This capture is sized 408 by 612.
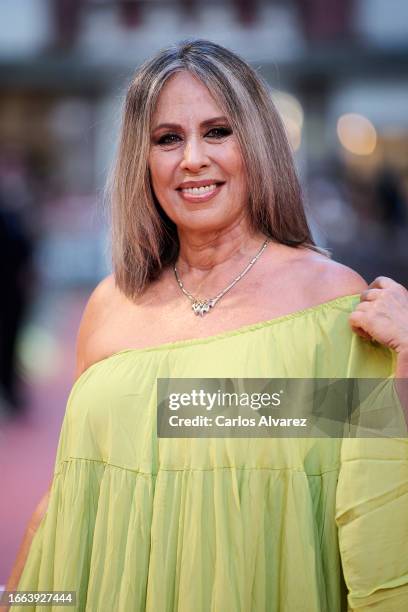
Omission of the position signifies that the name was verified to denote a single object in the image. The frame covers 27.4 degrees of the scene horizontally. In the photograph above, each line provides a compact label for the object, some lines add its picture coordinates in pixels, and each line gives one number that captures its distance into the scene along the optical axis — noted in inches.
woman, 58.3
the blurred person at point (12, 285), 223.0
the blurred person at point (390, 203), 333.8
